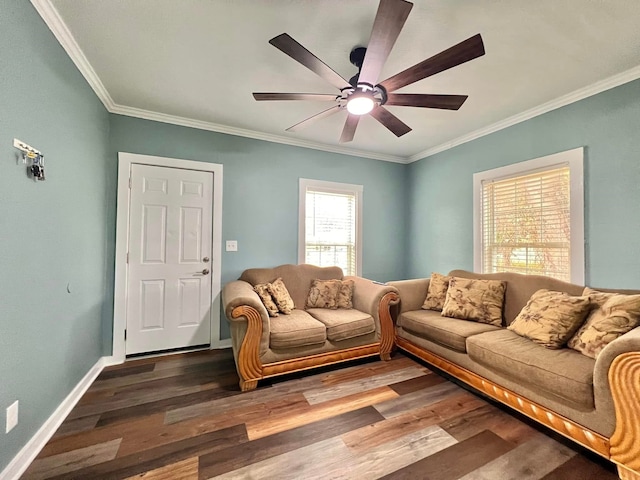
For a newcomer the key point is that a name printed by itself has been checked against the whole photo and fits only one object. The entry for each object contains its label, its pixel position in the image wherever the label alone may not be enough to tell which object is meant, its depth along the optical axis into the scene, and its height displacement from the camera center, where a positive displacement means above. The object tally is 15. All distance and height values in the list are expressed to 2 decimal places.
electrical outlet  1.34 -0.91
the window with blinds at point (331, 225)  3.62 +0.27
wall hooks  1.43 +0.46
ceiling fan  1.29 +1.06
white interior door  2.83 -0.19
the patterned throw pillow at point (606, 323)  1.66 -0.49
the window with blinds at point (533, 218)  2.45 +0.31
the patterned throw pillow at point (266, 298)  2.73 -0.58
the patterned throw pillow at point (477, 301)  2.54 -0.55
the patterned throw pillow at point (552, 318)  1.88 -0.54
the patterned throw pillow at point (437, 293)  3.00 -0.55
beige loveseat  2.23 -0.79
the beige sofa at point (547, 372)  1.37 -0.84
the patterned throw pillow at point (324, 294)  3.07 -0.60
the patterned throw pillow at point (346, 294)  3.05 -0.59
